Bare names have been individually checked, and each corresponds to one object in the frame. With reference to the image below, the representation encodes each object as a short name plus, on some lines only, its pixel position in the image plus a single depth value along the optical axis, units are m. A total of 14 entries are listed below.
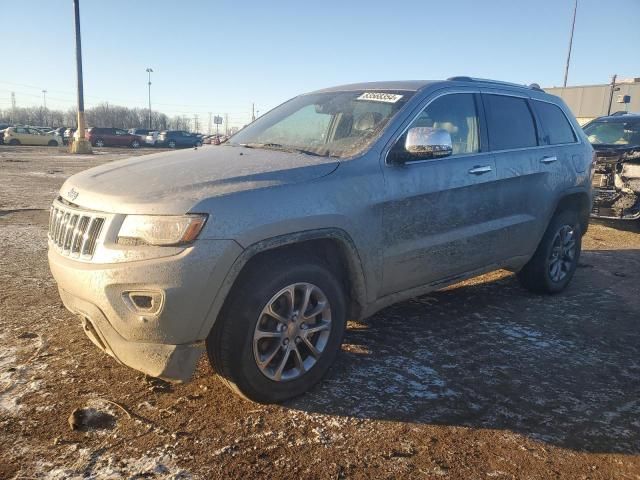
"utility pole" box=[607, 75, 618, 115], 33.04
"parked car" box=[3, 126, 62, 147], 36.72
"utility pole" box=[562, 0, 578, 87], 34.50
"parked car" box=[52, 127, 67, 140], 47.77
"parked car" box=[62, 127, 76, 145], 41.79
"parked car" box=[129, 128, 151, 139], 46.16
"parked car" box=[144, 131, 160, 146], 43.06
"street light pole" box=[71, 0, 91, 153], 23.88
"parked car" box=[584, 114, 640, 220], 8.16
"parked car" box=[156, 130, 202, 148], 42.72
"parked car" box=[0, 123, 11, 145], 37.80
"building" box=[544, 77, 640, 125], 37.25
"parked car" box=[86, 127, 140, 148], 40.78
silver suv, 2.48
